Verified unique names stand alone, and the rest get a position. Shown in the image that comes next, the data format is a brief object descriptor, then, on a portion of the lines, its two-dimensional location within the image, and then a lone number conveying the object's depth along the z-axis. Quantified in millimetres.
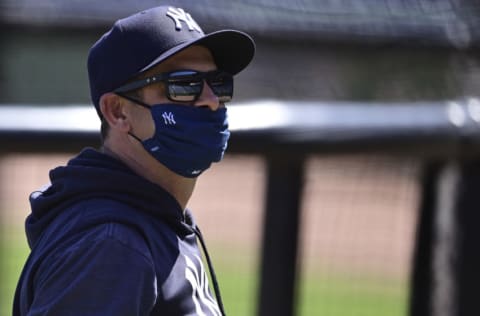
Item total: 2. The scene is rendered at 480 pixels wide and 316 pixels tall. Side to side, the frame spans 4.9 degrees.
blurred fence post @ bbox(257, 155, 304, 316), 9170
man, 8092
